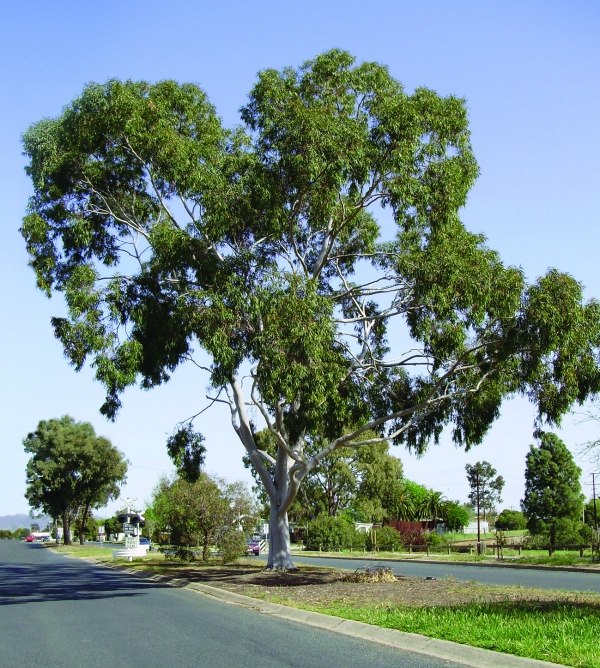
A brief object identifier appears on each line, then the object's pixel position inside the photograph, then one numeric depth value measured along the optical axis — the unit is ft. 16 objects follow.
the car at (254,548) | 164.99
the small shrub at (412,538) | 171.53
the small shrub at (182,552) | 103.91
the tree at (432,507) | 294.05
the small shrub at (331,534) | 161.58
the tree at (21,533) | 555.69
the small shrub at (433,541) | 156.25
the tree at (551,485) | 194.29
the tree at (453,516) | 297.33
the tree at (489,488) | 331.36
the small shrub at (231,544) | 101.50
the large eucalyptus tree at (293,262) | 60.59
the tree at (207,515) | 100.63
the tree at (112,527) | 344.49
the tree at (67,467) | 228.63
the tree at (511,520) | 272.72
